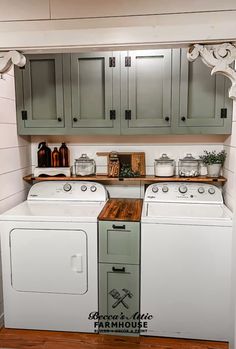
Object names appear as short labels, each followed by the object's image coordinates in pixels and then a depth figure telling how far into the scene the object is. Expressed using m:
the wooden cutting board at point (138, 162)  2.77
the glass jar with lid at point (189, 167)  2.69
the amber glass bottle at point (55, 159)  2.86
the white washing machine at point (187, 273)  2.17
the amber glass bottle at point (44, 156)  2.87
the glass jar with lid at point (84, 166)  2.81
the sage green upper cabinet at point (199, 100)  2.41
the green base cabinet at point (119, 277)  2.25
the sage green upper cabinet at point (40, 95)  2.56
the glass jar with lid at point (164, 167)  2.70
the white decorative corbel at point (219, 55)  1.53
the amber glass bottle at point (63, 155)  2.87
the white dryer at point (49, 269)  2.28
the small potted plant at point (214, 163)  2.62
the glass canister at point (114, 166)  2.75
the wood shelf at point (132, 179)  2.62
